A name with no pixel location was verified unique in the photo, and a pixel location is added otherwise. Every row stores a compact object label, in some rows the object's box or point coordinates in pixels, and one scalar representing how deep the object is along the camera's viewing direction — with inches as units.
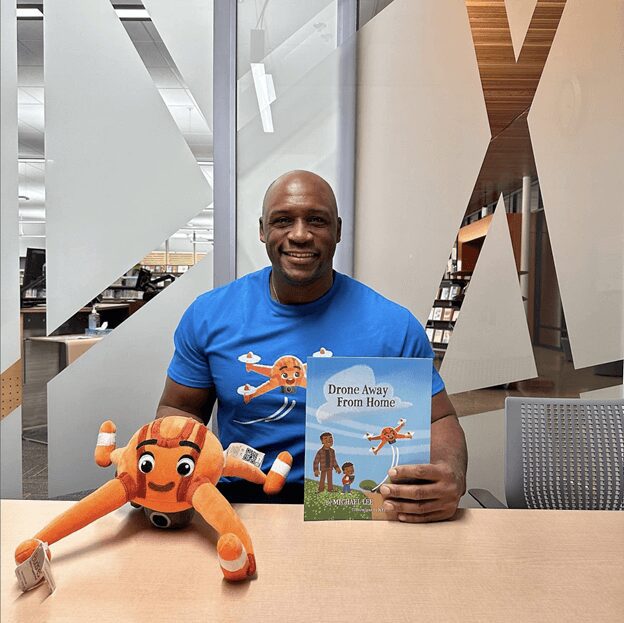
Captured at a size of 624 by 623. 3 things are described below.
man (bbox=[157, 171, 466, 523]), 61.9
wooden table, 31.7
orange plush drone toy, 37.9
